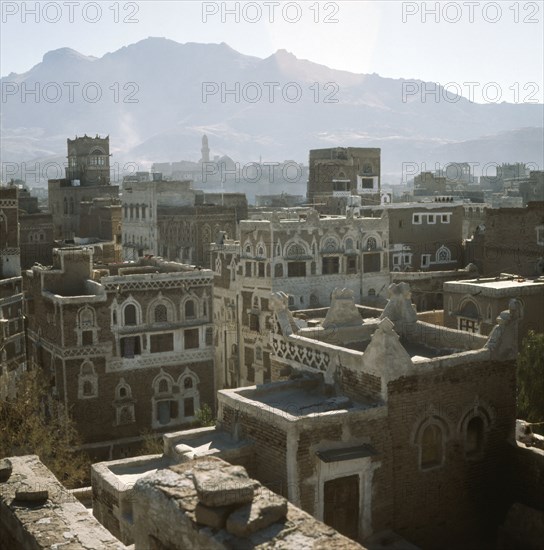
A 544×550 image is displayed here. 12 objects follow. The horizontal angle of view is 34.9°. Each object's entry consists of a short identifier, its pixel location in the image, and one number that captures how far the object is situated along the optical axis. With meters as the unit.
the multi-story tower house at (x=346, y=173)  92.50
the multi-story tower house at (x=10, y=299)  46.53
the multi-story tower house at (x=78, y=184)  97.94
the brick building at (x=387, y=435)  17.75
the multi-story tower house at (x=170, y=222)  70.06
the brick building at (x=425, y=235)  65.88
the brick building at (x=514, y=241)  56.47
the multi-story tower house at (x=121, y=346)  44.56
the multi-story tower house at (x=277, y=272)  51.69
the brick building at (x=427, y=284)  57.59
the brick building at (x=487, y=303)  40.81
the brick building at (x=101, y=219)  83.19
